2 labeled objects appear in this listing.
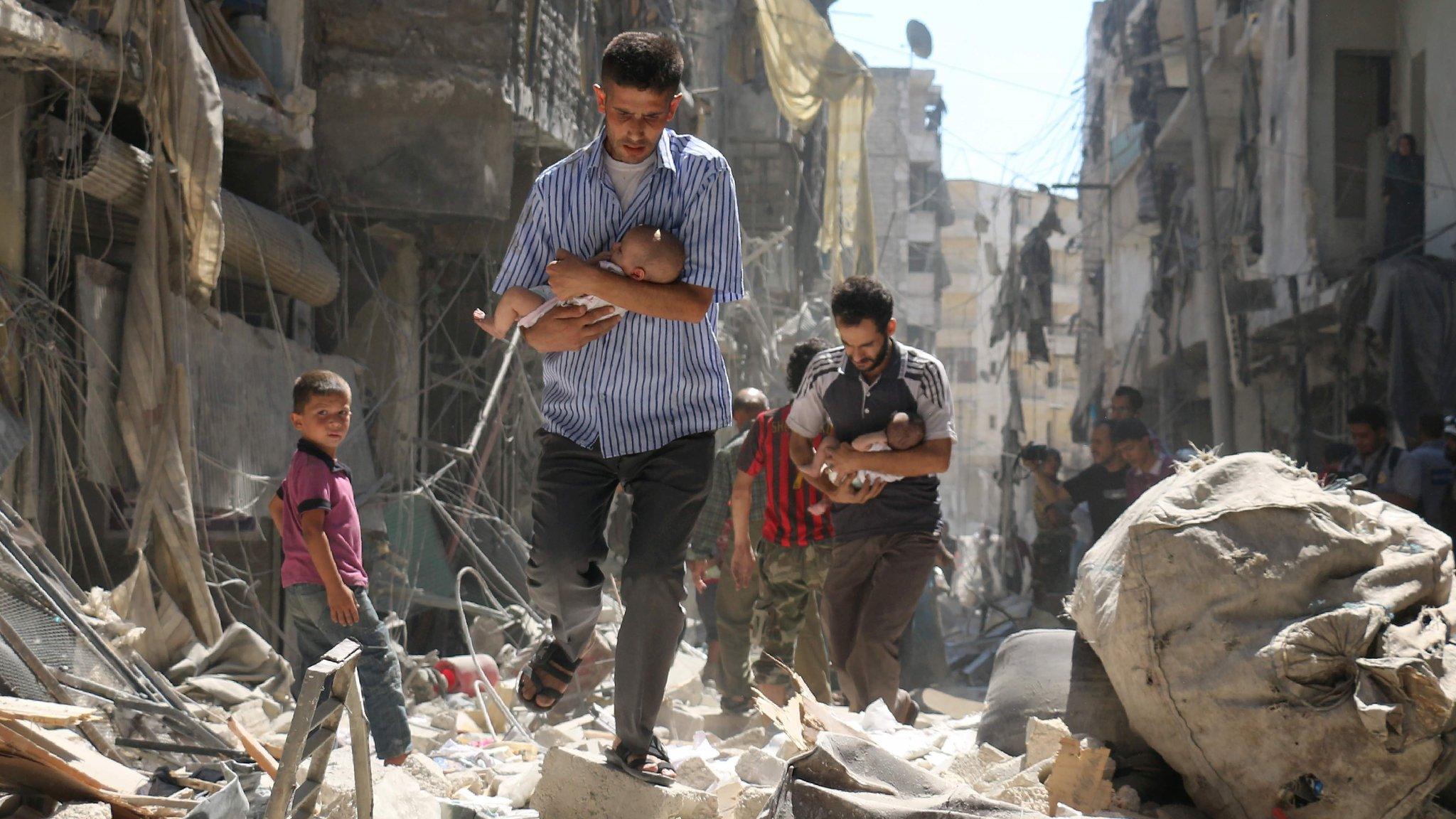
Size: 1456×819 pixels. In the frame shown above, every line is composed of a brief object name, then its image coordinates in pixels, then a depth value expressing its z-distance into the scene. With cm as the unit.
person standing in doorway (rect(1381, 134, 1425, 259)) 1362
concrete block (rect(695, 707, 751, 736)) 732
